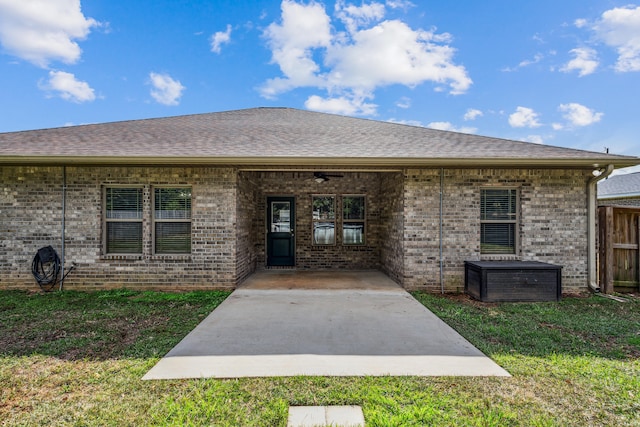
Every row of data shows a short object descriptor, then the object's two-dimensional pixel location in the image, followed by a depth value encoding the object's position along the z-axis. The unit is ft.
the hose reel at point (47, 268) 19.76
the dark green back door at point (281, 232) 27.91
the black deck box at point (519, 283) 18.10
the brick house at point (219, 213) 20.08
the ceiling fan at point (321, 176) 25.53
